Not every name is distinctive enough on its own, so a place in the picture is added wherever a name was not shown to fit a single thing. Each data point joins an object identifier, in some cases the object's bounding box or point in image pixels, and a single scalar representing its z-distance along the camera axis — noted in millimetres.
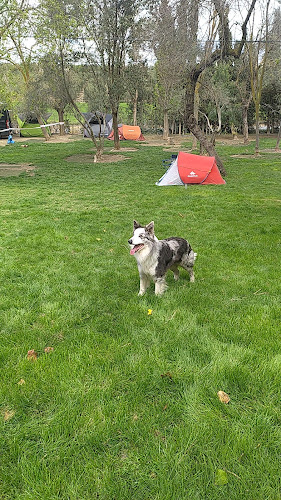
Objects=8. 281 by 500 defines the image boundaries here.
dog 4074
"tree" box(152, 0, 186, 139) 12359
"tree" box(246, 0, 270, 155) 17531
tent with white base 12570
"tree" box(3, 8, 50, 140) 14070
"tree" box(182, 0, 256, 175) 12038
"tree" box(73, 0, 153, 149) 15898
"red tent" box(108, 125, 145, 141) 30969
